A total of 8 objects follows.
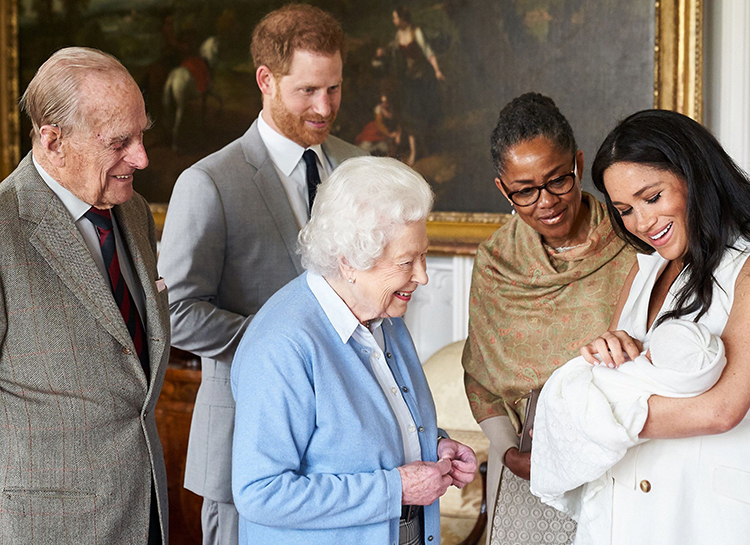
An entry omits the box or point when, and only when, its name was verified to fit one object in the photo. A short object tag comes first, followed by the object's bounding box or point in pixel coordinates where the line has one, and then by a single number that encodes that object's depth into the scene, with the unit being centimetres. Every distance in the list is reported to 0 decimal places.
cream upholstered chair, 416
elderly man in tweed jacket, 189
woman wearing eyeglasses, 260
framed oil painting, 386
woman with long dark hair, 177
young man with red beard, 274
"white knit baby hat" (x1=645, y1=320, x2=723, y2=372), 170
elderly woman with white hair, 186
